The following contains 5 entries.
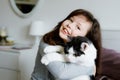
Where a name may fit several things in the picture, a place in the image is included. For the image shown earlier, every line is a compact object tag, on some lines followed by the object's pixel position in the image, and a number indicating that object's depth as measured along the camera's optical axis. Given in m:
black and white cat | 1.28
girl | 1.28
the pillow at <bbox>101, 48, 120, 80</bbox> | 1.72
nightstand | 2.64
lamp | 2.76
